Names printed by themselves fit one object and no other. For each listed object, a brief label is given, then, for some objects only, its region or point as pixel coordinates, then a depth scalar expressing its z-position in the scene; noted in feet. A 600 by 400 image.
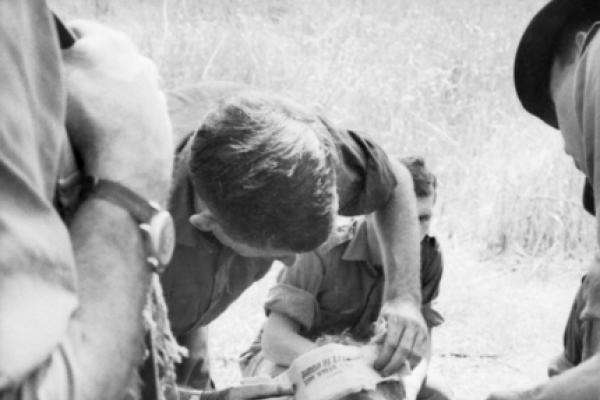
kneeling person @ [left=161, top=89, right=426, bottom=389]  6.69
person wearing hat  7.03
